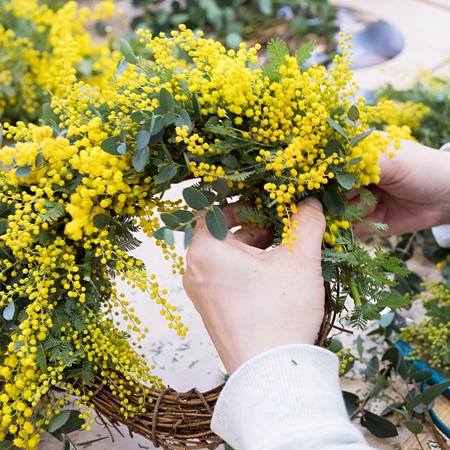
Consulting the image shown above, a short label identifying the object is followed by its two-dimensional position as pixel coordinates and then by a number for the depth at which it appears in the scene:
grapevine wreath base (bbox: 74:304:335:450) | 0.71
